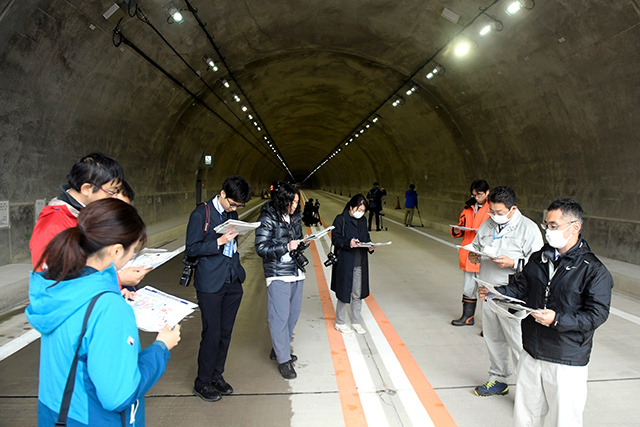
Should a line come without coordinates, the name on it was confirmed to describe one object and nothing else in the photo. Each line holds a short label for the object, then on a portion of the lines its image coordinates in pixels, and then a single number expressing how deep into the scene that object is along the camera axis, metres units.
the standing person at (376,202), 16.67
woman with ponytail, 1.64
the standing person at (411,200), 18.59
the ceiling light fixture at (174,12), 9.18
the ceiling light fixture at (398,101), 17.59
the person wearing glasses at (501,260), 3.94
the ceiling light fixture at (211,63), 12.94
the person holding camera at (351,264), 5.40
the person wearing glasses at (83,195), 2.59
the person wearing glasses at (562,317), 2.69
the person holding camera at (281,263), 4.25
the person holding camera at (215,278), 3.72
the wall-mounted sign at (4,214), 7.96
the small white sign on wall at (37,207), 8.98
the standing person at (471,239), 5.60
